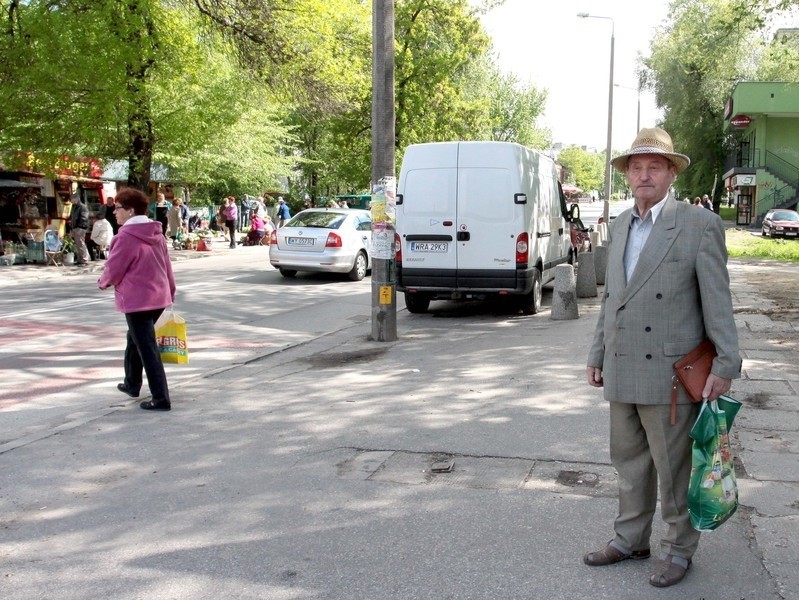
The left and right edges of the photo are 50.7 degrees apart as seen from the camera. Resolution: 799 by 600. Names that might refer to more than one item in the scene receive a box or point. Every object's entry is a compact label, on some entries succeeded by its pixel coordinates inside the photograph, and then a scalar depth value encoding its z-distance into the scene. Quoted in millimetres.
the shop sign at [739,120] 46875
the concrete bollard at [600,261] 16875
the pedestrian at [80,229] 20906
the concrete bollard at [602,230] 23664
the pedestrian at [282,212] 33375
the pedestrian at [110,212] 22464
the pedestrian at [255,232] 30402
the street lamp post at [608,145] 32028
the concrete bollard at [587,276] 15242
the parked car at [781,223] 35734
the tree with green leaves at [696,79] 45812
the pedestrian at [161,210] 27453
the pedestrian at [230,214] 29359
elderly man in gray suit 3512
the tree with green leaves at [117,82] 19344
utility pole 10070
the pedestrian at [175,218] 27609
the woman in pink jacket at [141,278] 6738
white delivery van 11859
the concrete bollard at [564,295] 12023
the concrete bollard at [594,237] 18044
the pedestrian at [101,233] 21625
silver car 17094
